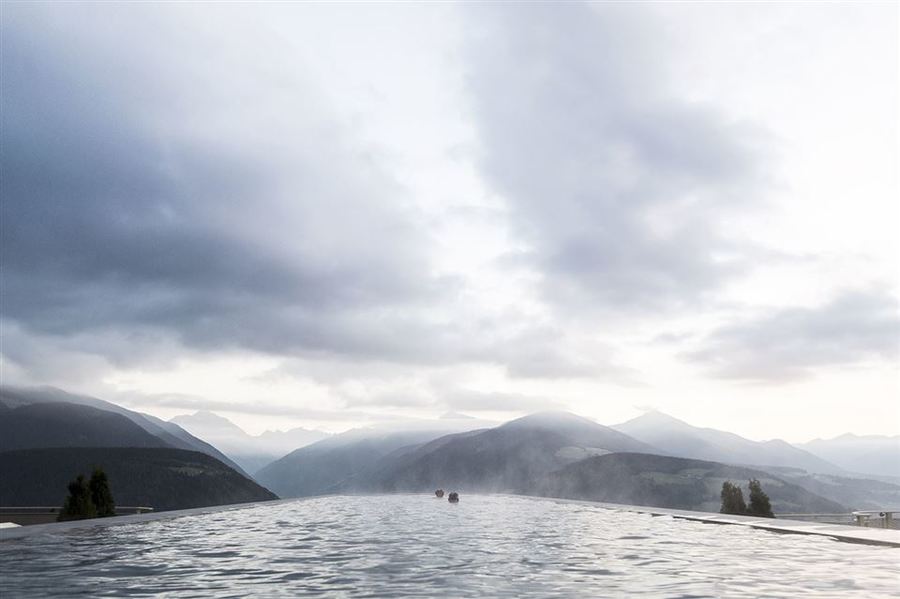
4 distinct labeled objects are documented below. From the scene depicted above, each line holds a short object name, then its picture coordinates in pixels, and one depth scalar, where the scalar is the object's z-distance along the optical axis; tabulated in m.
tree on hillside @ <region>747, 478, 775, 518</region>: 40.66
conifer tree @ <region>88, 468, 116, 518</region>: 34.88
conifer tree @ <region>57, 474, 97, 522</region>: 33.25
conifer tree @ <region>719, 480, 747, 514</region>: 43.08
